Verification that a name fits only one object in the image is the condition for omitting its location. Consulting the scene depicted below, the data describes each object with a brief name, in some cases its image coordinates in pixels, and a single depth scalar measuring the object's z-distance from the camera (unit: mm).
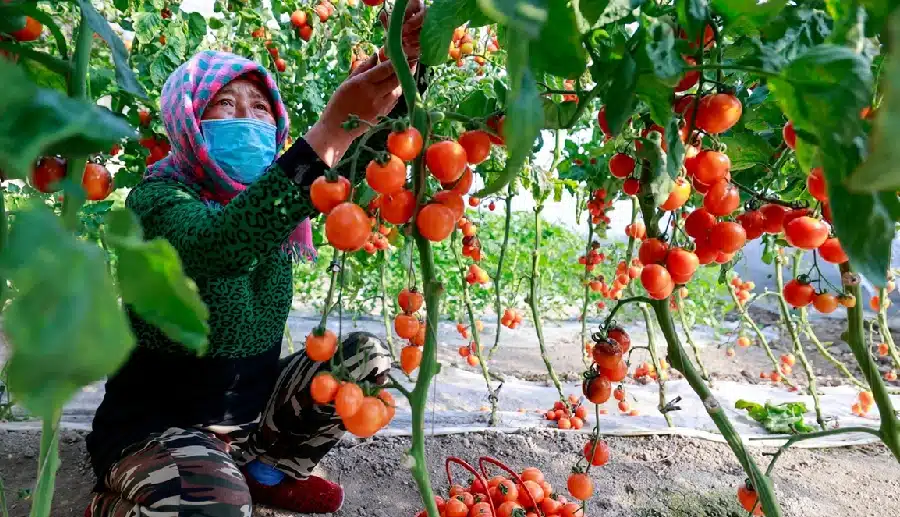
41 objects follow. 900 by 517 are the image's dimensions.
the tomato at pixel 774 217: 829
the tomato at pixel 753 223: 812
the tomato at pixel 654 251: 796
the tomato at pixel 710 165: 709
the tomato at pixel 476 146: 683
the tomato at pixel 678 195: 753
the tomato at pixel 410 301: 860
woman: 1040
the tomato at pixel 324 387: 763
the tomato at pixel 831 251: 780
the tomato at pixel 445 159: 615
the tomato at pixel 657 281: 758
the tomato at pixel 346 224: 623
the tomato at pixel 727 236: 734
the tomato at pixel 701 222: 795
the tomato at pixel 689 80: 650
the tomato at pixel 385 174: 594
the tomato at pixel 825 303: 991
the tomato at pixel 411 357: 778
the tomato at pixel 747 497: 1039
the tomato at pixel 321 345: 801
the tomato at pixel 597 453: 1168
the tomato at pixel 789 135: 591
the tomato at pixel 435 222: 604
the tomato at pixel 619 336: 958
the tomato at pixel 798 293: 1028
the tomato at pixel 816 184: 587
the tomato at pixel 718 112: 624
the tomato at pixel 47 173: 525
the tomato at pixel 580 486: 1204
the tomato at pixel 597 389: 951
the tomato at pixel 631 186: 892
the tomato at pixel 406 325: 834
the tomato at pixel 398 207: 639
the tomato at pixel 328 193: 659
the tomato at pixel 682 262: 771
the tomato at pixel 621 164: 895
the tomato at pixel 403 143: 591
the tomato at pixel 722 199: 740
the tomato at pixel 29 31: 536
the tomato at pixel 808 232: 719
